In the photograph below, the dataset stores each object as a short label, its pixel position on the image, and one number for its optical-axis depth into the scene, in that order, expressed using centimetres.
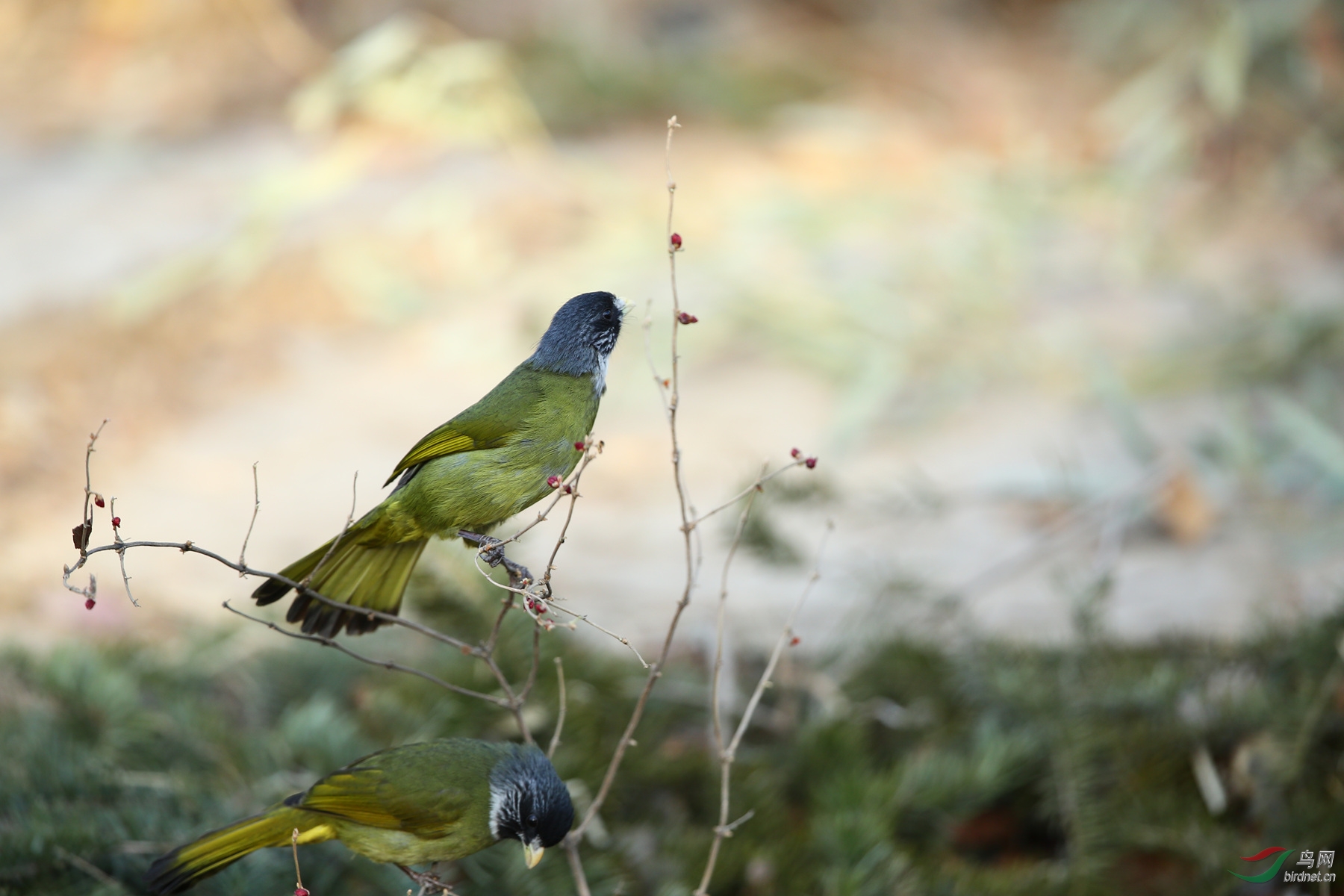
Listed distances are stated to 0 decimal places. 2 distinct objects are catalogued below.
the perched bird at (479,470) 875
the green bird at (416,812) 879
